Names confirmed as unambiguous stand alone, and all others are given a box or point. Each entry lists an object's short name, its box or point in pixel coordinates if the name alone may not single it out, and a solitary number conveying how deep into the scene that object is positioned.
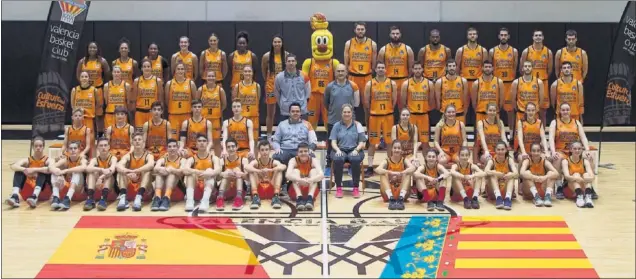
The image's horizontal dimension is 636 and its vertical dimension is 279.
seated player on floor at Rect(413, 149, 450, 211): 11.37
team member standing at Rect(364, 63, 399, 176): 12.99
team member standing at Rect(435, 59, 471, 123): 13.30
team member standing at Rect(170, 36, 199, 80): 14.06
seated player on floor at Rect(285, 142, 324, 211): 11.27
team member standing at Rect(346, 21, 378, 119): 14.05
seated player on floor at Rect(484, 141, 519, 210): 11.34
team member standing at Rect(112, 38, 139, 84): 13.92
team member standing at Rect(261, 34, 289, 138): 13.98
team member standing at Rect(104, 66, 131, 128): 13.11
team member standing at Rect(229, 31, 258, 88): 14.07
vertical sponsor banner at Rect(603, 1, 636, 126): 13.10
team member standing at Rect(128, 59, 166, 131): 13.34
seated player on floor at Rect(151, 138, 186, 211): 11.29
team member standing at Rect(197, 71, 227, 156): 13.12
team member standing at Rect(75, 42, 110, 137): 13.79
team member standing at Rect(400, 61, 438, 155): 13.18
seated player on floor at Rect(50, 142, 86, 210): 11.27
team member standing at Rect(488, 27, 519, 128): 14.23
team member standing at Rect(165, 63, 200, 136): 13.13
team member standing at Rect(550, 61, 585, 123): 13.04
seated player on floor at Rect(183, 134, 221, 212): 11.30
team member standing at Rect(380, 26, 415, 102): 14.13
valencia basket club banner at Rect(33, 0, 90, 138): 12.99
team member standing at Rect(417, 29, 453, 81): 14.34
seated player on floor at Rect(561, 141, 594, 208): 11.47
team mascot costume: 13.63
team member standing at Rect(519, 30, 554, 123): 14.06
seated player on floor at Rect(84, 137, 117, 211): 11.27
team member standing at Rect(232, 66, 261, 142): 13.03
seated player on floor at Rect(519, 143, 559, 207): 11.48
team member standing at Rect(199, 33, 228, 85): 14.20
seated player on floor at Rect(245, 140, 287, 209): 11.46
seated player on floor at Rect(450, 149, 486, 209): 11.38
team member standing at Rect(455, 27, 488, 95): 14.27
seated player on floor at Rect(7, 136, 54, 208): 11.34
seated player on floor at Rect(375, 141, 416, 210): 11.40
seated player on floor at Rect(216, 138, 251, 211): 11.38
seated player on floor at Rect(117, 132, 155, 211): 11.34
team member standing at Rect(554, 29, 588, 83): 13.87
